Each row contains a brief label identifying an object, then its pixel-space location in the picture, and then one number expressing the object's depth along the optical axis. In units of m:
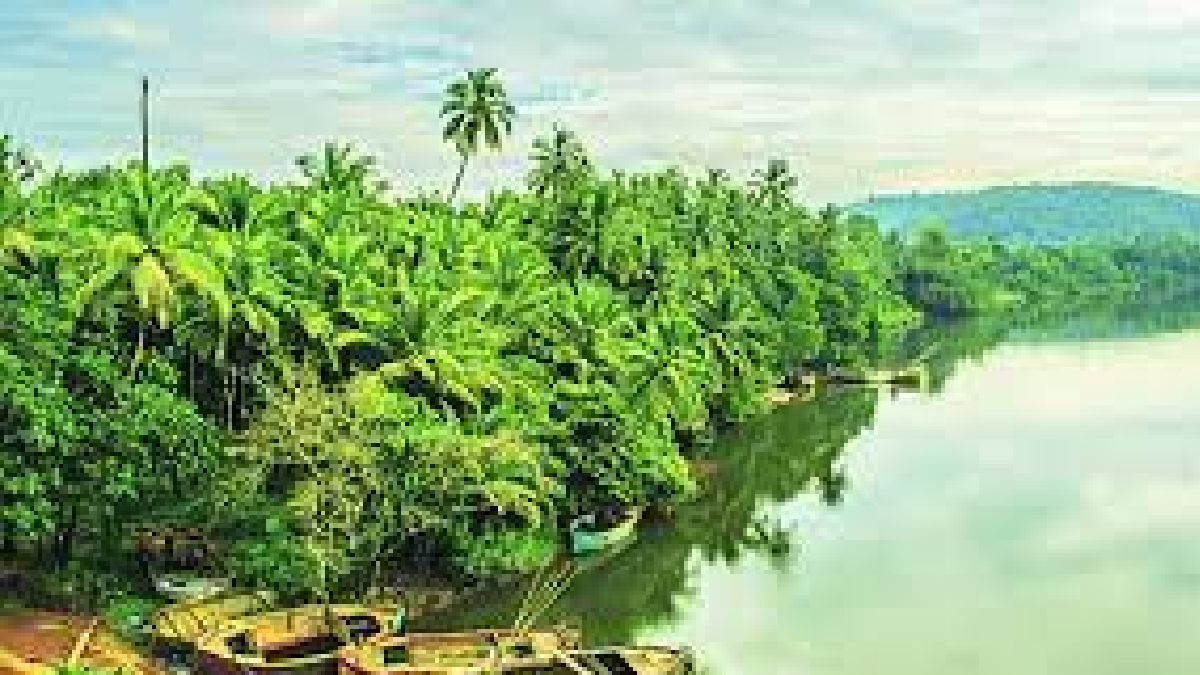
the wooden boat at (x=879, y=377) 72.88
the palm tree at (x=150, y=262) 30.75
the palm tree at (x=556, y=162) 59.75
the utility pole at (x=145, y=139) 39.65
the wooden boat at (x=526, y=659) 27.36
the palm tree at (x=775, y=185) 84.44
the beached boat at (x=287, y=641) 27.08
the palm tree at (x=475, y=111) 61.31
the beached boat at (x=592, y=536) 37.31
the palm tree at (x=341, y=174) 51.75
